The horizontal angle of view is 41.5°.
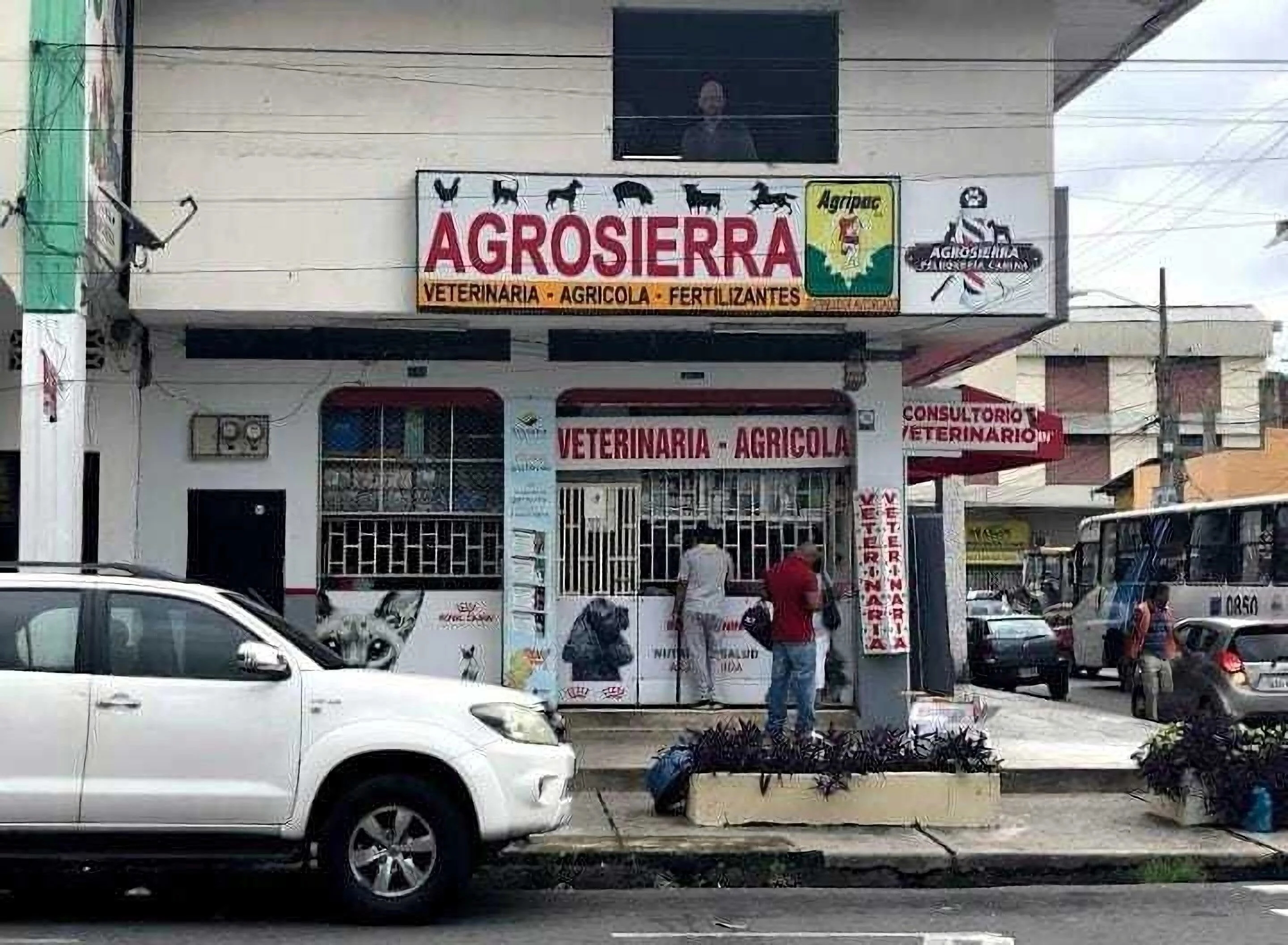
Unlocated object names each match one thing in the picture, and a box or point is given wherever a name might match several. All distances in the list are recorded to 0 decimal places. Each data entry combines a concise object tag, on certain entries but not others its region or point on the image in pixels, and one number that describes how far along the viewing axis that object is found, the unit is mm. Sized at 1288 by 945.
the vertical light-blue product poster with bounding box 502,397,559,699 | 15797
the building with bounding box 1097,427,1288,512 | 38875
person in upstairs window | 15719
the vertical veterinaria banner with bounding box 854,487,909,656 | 15867
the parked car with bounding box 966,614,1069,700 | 27902
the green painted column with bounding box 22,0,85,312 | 12961
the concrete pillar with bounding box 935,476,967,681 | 27891
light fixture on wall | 16031
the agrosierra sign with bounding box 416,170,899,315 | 14703
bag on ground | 12172
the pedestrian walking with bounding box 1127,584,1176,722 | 20453
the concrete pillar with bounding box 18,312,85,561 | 12930
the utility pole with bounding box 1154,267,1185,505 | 36750
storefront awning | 16859
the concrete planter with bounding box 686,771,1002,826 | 11789
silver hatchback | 17812
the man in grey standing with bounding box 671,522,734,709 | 15891
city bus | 24812
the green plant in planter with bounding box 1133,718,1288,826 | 12117
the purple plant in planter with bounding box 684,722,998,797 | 11875
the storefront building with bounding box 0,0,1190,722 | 14812
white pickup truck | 8602
